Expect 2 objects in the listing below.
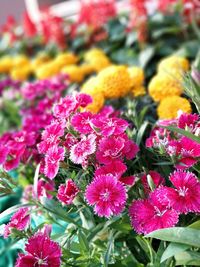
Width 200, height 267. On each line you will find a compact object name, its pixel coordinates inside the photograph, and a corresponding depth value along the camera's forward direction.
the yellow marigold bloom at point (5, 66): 2.20
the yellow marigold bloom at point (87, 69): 1.73
